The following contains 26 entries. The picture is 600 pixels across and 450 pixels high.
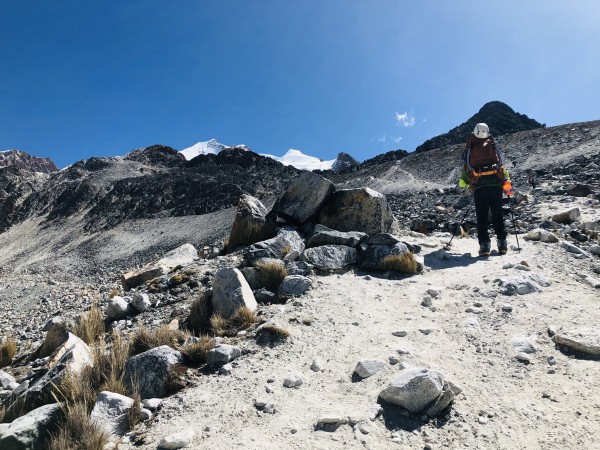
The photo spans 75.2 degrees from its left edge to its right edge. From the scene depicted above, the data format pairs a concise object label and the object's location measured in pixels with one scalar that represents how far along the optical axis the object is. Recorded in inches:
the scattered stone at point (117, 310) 241.4
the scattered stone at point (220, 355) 157.8
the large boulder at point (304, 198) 358.0
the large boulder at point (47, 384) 139.3
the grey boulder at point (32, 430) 111.4
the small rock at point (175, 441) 111.2
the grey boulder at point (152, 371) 142.0
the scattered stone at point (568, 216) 369.1
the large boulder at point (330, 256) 265.6
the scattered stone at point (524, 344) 148.6
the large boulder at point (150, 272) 329.4
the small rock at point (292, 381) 139.9
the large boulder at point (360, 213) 340.8
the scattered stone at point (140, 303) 244.4
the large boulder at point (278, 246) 281.4
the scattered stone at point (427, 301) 207.9
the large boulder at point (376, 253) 267.9
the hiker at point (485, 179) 303.9
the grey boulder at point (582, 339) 139.7
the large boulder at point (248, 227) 359.3
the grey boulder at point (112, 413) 119.7
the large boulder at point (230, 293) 203.5
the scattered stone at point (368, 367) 142.2
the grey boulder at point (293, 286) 225.0
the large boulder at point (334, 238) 292.4
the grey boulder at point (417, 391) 119.9
